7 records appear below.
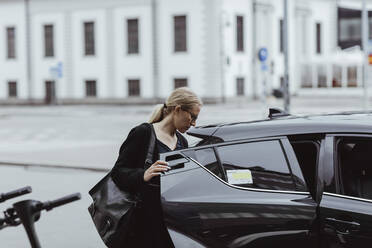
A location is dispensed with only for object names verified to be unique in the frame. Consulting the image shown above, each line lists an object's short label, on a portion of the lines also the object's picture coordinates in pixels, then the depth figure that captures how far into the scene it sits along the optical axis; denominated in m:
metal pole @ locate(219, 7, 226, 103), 40.81
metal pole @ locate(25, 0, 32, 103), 46.22
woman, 4.24
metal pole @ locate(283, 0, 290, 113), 18.39
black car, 3.74
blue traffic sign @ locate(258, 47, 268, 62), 22.77
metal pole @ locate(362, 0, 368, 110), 17.79
